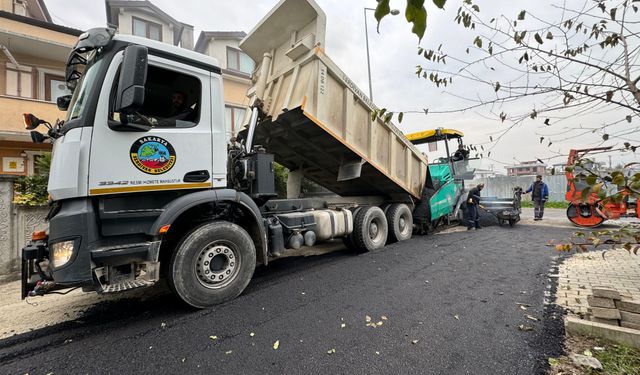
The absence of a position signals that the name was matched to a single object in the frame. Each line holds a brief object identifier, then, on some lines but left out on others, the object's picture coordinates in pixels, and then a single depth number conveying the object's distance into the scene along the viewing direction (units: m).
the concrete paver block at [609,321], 2.36
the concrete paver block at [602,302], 2.38
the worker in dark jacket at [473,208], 8.30
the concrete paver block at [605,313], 2.34
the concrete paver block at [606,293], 2.37
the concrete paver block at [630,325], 2.27
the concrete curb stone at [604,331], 2.15
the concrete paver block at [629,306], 2.27
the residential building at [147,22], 11.49
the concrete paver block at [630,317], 2.26
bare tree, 1.47
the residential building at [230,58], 12.48
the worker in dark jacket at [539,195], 9.77
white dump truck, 2.61
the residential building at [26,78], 8.38
